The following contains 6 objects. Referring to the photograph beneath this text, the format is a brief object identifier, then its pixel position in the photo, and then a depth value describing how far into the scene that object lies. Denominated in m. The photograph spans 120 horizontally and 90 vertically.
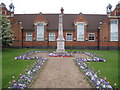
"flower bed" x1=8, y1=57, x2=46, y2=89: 6.10
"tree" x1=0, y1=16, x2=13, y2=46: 24.20
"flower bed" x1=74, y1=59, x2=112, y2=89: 6.18
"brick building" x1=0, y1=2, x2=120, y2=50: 32.72
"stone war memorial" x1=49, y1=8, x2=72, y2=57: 22.97
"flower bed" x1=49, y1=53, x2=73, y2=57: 19.56
